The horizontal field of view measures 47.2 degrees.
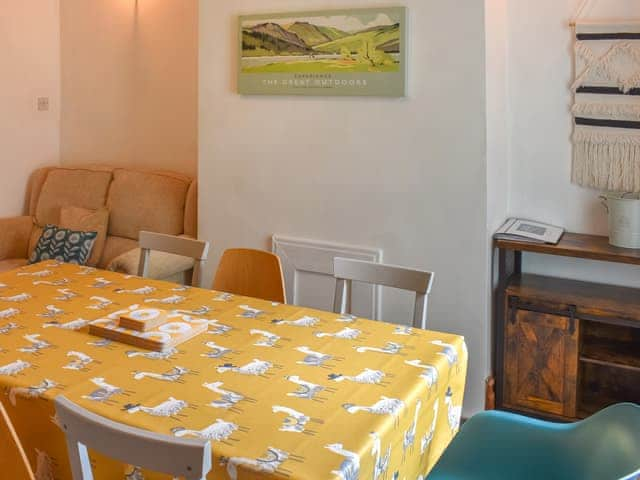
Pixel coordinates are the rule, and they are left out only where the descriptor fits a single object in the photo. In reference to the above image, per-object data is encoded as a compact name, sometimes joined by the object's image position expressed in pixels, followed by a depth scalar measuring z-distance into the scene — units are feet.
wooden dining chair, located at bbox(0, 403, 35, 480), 5.21
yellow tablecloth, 5.23
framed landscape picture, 10.53
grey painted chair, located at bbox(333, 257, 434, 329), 8.17
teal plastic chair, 5.61
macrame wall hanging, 10.48
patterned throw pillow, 13.67
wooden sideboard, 10.09
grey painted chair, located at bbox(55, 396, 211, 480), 4.48
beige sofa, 13.91
